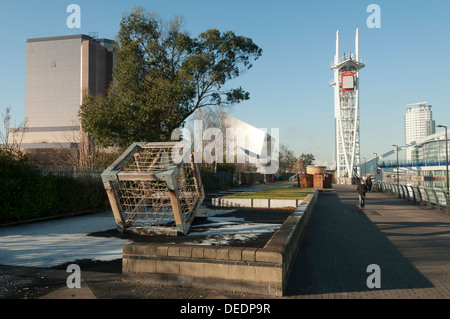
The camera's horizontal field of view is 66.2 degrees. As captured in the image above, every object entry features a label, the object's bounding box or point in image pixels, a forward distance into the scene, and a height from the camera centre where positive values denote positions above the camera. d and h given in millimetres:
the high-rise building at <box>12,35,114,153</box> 82125 +22463
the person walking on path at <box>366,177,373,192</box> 38025 -1600
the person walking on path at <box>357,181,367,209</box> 18844 -1339
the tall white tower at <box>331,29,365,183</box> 86688 +14528
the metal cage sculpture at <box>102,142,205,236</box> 9234 -610
